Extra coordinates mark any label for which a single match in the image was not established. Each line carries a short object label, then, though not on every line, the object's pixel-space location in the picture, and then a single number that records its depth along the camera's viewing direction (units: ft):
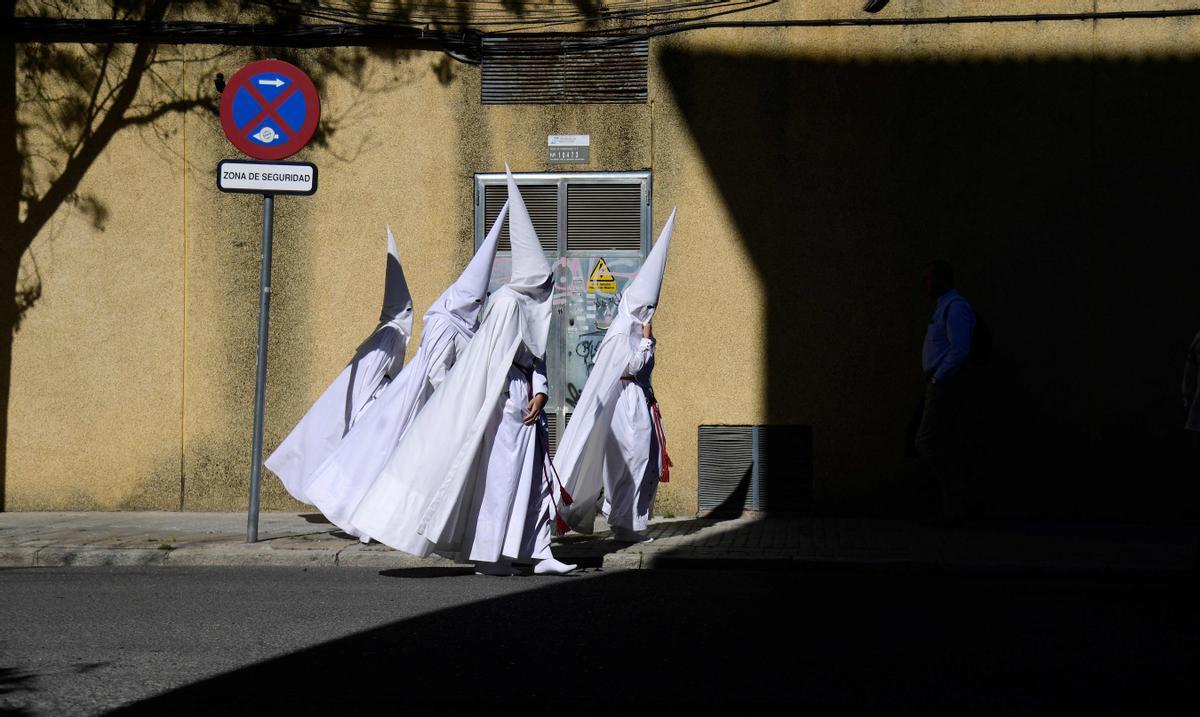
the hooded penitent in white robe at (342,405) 35.24
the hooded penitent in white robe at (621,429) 33.09
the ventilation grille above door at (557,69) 39.63
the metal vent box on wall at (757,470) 38.93
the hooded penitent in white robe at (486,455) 28.17
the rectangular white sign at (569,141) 39.70
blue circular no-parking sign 32.14
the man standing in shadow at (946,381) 35.40
